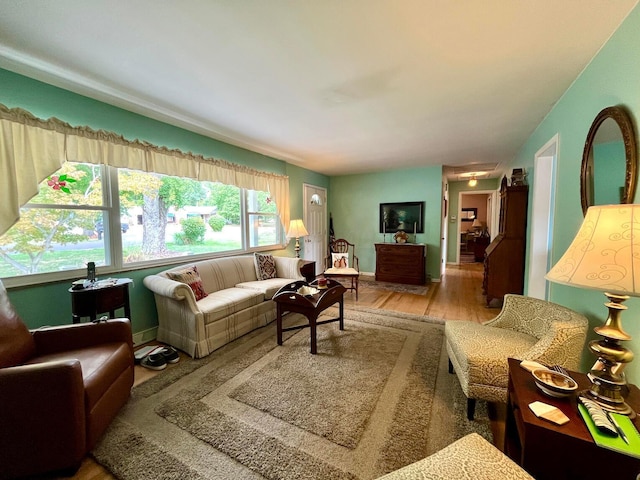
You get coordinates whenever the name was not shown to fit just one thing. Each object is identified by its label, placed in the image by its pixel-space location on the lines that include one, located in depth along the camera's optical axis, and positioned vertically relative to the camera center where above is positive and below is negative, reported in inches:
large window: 83.6 +1.3
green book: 32.6 -29.4
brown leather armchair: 48.2 -36.7
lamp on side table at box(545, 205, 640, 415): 35.5 -7.6
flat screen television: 216.8 +5.0
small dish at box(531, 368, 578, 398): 42.1 -28.5
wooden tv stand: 202.1 -32.5
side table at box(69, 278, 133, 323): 79.7 -24.0
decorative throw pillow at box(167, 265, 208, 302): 105.0 -23.1
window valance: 74.6 +26.3
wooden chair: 168.2 -29.5
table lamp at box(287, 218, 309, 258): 173.3 -3.7
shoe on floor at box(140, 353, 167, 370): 89.0 -48.7
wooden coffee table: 97.0 -31.9
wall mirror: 54.4 +14.6
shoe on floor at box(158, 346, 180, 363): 93.1 -48.4
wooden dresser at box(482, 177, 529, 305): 137.6 -16.0
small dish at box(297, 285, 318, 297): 113.1 -30.6
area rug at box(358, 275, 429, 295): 186.7 -50.2
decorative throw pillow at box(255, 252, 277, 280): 147.2 -25.4
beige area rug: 53.1 -50.1
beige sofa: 95.4 -34.0
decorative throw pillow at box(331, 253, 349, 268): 183.3 -26.7
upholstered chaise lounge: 57.7 -32.5
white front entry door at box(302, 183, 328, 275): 219.5 +0.4
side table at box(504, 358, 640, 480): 34.8 -32.7
